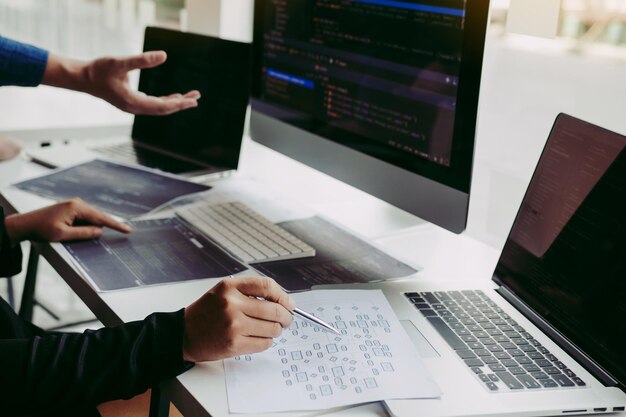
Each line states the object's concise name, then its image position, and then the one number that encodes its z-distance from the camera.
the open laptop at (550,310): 0.81
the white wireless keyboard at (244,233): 1.20
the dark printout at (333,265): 1.12
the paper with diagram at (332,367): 0.78
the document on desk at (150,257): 1.09
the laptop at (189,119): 1.70
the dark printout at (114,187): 1.42
